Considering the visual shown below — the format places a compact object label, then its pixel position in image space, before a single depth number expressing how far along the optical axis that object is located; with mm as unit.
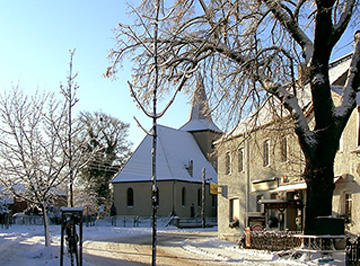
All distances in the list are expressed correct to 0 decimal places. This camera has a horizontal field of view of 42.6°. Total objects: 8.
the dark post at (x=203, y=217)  45812
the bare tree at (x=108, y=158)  58250
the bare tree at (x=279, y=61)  14039
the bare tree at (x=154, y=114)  11172
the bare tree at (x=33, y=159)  18578
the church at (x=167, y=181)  52469
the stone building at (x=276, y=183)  17609
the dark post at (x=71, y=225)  12219
